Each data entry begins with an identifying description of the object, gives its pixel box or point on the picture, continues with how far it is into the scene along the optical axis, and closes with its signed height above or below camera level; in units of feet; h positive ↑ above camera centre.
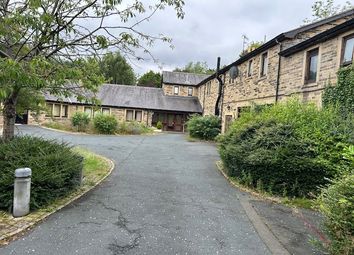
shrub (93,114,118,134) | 85.20 -3.18
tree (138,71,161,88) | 197.65 +22.80
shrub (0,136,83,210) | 19.95 -4.08
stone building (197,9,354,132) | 36.88 +8.98
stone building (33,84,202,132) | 111.96 +2.92
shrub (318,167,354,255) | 12.87 -3.59
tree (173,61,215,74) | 223.71 +36.92
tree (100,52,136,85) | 173.70 +23.08
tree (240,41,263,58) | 78.98 +19.17
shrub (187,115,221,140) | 76.84 -1.79
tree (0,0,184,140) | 20.22 +4.99
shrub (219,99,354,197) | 25.30 -2.01
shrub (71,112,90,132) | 88.02 -3.15
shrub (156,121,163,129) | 115.65 -3.20
